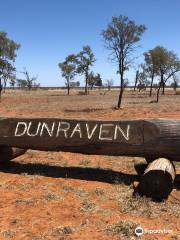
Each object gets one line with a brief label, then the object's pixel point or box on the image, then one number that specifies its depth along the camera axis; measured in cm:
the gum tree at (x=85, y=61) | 3348
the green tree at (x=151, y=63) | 2738
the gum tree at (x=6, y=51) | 2256
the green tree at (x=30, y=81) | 4955
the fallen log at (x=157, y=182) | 363
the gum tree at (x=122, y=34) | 1570
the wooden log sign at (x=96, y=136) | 411
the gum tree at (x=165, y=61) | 2629
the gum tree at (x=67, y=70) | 3942
